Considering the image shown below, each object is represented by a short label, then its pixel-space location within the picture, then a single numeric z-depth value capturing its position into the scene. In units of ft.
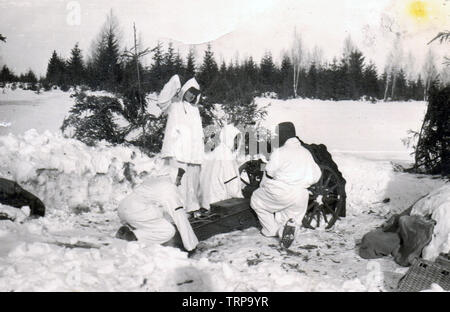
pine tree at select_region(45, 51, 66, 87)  63.52
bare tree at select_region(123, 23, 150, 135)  32.91
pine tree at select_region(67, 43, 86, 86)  67.60
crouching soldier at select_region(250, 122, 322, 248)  21.71
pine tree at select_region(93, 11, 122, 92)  47.24
